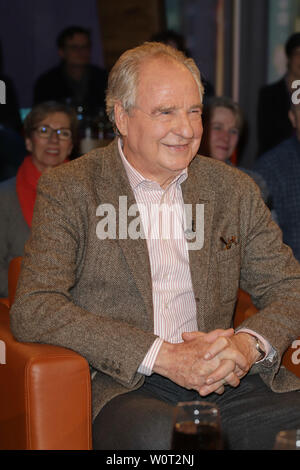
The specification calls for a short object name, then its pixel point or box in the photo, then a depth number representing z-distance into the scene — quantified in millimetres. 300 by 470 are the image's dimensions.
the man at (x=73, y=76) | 4809
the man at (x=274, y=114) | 4723
